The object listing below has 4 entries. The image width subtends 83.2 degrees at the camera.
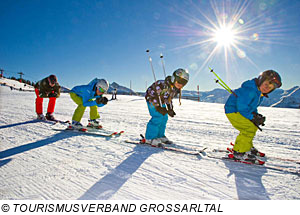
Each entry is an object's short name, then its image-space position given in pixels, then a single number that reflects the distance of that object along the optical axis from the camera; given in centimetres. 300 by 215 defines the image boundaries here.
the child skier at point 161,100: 343
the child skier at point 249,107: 271
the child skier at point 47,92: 607
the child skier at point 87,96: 473
